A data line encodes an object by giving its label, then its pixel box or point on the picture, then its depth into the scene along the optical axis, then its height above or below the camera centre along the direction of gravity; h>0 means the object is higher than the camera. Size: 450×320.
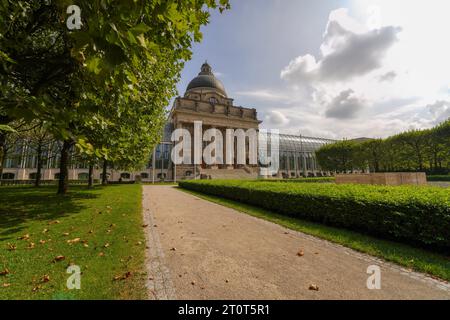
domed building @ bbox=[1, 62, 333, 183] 49.78 +7.72
